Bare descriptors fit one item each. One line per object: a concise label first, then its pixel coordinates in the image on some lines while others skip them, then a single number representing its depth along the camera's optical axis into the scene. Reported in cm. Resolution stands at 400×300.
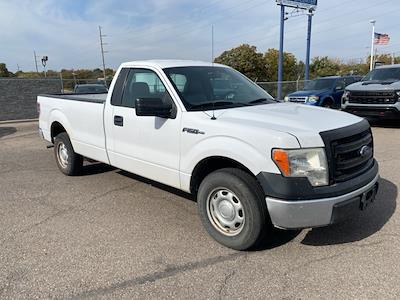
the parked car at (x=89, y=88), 1573
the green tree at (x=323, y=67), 5499
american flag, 3628
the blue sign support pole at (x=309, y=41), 2486
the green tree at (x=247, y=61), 3966
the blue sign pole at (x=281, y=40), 2223
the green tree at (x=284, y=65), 4347
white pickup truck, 323
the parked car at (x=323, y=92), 1335
